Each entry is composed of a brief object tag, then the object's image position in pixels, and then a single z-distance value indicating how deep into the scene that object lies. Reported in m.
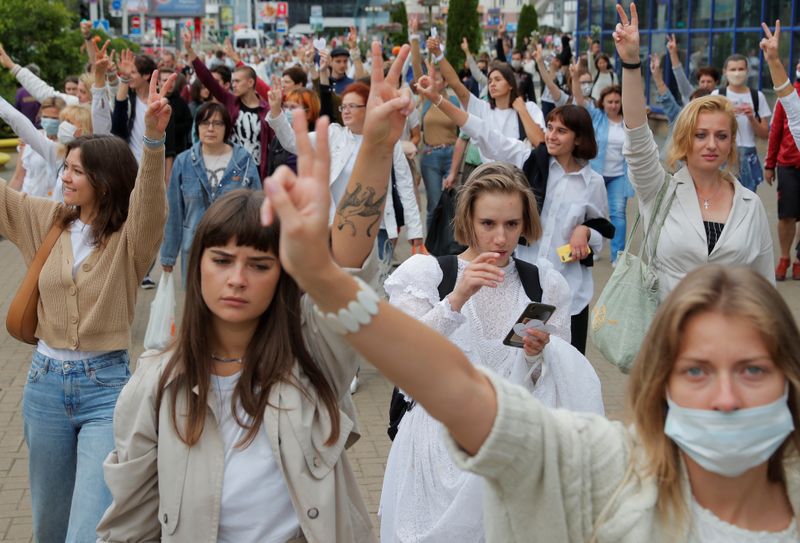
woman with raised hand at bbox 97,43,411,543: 2.64
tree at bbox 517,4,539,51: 39.94
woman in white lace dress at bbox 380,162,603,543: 3.63
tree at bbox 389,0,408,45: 40.30
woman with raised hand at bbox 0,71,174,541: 3.66
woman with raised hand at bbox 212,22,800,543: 1.79
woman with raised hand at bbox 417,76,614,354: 5.67
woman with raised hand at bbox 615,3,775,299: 4.54
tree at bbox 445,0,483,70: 30.57
